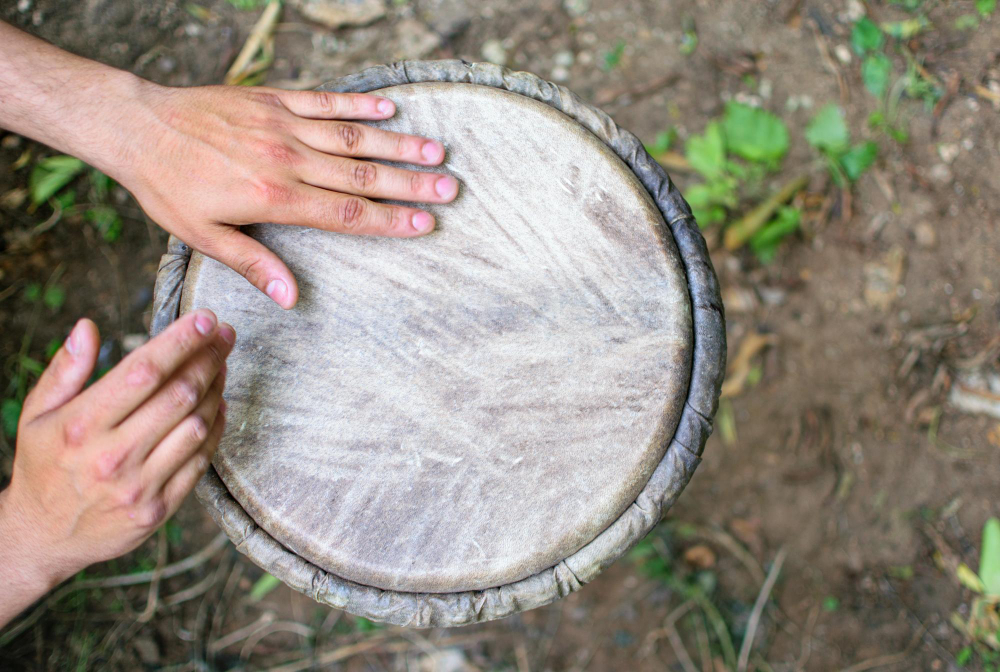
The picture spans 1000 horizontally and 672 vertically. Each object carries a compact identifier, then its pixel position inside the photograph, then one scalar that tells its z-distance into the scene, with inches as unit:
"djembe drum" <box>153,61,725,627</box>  50.9
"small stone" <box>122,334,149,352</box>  95.7
